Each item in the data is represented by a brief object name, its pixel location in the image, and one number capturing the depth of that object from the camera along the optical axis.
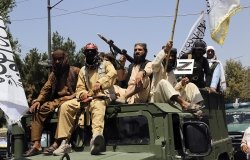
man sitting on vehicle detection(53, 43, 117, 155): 5.20
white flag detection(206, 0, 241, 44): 7.40
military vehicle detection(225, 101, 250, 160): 12.54
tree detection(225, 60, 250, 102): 41.38
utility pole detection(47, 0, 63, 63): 18.14
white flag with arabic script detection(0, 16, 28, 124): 4.34
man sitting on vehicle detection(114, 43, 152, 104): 6.05
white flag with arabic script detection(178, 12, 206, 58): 8.63
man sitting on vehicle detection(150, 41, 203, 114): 5.79
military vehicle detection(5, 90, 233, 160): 4.87
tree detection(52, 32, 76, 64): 27.40
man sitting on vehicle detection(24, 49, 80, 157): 5.82
